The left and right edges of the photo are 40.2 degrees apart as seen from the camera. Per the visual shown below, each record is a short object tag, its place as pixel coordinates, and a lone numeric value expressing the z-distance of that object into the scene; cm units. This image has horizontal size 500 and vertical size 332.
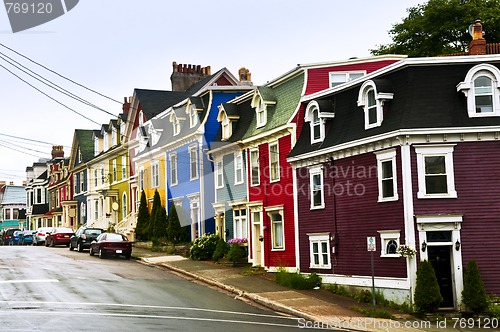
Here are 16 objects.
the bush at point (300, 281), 2795
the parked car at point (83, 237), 4447
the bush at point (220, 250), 3603
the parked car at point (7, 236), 7080
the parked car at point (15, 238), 6681
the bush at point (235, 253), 3416
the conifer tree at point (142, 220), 4753
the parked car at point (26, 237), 6412
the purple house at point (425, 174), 2352
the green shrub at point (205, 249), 3716
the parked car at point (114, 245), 3900
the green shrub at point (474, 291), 2238
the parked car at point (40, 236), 5688
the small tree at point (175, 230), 4266
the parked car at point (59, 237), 5194
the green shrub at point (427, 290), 2245
